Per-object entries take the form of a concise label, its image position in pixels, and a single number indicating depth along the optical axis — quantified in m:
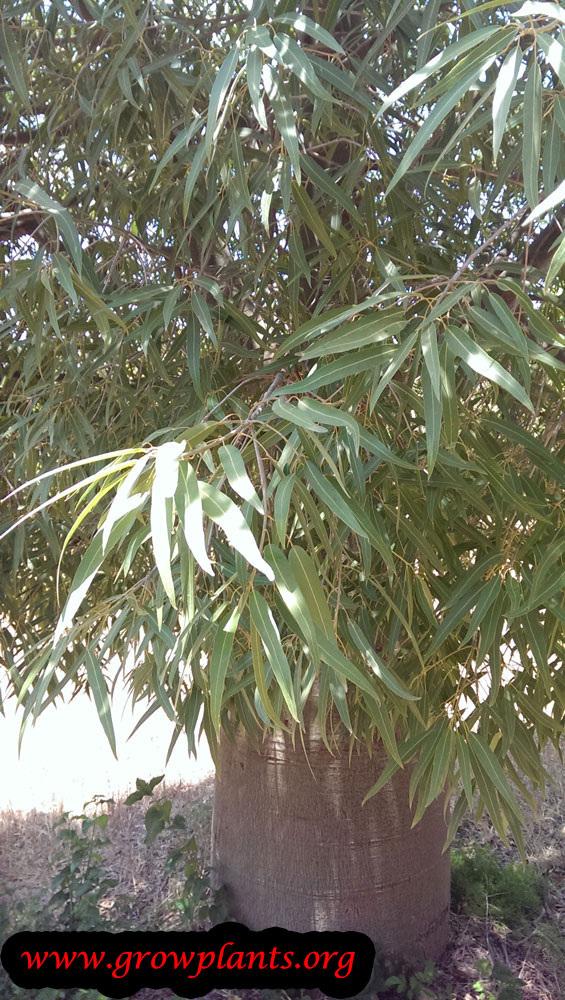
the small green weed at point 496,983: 2.05
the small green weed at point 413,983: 2.05
